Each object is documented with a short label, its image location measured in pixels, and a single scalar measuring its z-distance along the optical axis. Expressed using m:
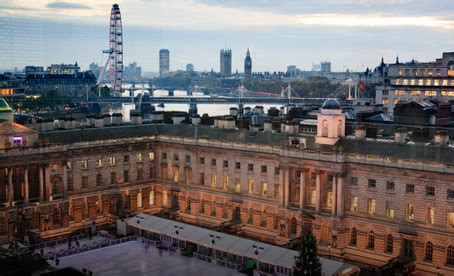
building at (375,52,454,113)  164.50
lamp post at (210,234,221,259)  73.94
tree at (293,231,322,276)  57.03
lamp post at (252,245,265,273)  69.19
